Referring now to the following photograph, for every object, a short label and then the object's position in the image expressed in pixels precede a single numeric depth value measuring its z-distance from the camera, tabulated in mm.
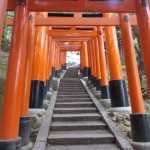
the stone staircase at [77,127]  5406
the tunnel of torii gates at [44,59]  3797
